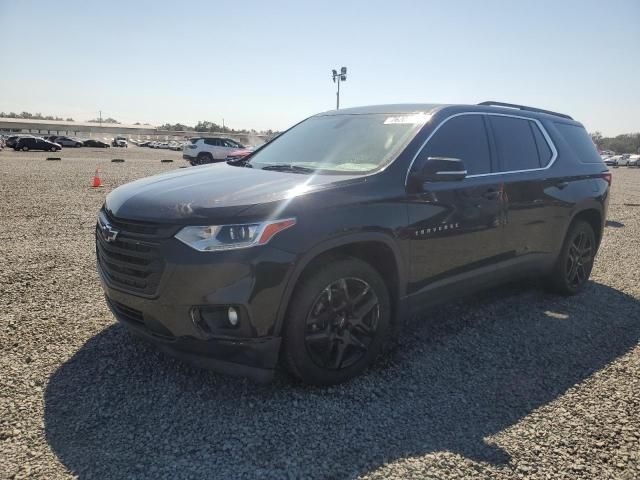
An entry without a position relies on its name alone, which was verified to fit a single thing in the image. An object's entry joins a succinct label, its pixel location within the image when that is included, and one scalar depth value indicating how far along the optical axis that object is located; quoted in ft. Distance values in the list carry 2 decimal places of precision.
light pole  132.38
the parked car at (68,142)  185.57
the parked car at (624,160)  193.47
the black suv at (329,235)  8.61
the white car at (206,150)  95.71
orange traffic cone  45.62
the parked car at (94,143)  198.39
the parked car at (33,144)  134.72
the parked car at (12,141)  138.46
